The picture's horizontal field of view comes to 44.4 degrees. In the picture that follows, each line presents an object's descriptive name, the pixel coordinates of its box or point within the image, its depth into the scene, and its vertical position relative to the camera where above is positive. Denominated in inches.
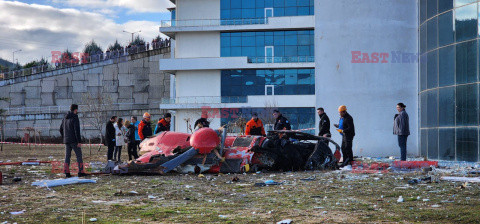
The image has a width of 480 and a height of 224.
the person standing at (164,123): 768.3 -1.3
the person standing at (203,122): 721.6 +0.6
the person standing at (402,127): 673.6 -5.1
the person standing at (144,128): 799.1 -7.5
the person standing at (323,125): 706.2 -2.9
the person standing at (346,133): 666.8 -11.9
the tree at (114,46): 3858.3 +511.8
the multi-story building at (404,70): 807.7 +86.5
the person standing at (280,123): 739.4 -0.6
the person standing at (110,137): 762.2 -19.0
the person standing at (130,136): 779.4 -18.0
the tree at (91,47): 4007.1 +516.4
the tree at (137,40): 3925.4 +559.6
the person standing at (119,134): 778.2 -15.5
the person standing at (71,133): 558.3 -10.1
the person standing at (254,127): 735.6 -5.6
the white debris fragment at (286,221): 286.4 -48.3
